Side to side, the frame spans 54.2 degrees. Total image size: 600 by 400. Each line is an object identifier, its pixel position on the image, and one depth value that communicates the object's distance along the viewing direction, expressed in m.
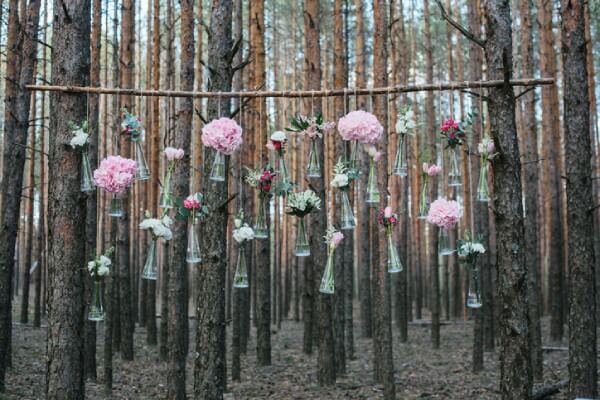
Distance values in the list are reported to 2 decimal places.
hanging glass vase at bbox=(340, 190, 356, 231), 4.58
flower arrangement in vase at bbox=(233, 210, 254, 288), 4.57
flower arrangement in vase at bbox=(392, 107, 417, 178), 4.57
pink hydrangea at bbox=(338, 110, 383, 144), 4.43
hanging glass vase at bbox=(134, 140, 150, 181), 4.64
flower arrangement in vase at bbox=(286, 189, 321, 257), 4.63
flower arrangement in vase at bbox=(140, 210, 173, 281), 4.55
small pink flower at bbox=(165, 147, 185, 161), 4.72
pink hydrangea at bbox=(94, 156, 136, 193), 4.46
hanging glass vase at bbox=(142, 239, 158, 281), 4.54
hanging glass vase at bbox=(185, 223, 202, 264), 4.50
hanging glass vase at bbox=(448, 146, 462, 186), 4.49
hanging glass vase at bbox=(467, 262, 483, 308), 4.57
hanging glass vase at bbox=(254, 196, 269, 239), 4.70
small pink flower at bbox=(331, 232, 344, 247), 4.64
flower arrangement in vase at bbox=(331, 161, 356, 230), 4.55
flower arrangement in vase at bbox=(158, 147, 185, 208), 4.67
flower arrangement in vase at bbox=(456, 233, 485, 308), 4.58
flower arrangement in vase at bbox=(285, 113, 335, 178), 4.59
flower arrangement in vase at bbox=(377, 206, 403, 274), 4.57
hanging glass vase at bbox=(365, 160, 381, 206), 4.61
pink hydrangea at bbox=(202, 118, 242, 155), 4.37
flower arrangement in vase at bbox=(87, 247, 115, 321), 4.68
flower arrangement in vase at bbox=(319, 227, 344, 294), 4.60
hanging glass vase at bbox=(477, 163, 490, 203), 4.43
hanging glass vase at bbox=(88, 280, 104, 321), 4.67
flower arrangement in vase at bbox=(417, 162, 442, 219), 4.72
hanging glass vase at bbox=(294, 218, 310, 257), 4.63
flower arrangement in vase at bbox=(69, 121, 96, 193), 4.65
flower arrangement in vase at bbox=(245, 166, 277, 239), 4.72
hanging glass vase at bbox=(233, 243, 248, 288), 4.69
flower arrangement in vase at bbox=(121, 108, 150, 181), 4.66
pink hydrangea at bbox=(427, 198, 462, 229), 4.50
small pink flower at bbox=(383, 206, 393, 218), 4.81
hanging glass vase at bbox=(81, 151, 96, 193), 4.68
